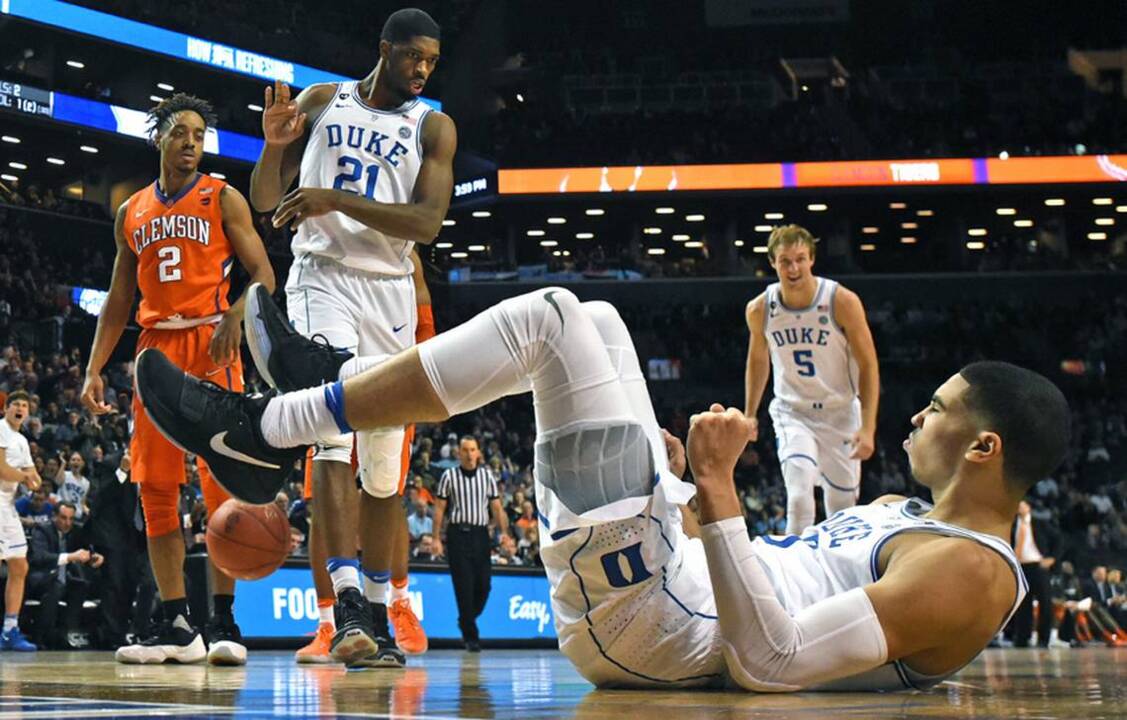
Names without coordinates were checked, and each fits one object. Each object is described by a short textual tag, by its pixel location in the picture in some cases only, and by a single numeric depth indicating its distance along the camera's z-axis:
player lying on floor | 2.79
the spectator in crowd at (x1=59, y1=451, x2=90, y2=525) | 12.11
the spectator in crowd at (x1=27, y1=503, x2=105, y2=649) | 10.42
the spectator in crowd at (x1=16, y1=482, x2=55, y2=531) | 10.77
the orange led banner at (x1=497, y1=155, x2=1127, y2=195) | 31.09
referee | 11.48
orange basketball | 4.91
